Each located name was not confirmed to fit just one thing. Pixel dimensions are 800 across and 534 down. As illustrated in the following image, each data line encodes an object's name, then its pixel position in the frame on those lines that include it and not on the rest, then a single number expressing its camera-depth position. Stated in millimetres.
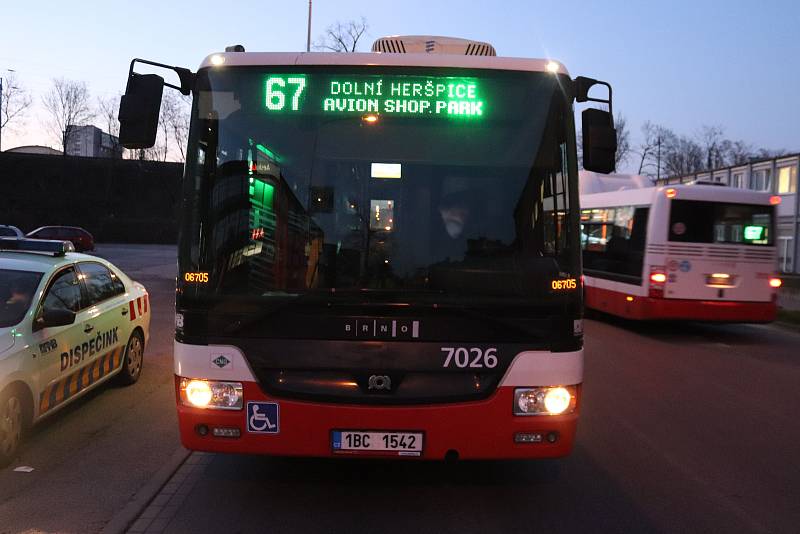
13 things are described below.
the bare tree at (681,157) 74875
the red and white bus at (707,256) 13711
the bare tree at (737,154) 78438
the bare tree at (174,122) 57694
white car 5564
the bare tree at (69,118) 78312
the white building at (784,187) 37438
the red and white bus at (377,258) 4367
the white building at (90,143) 82750
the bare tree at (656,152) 71562
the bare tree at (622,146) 63203
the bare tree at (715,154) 76725
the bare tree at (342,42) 34656
